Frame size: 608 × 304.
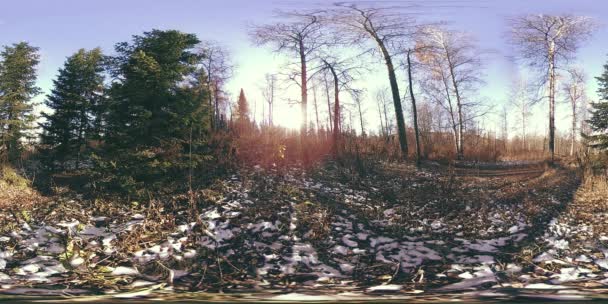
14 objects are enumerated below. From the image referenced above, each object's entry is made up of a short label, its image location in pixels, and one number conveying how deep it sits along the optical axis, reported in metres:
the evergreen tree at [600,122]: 8.55
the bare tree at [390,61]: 8.73
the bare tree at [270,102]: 10.01
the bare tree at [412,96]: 10.64
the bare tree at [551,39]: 9.24
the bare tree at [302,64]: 8.74
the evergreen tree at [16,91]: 11.48
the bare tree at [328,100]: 10.45
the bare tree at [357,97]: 11.20
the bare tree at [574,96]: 11.08
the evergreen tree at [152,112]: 6.82
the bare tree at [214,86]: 8.21
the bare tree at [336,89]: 9.74
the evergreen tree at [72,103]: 9.43
